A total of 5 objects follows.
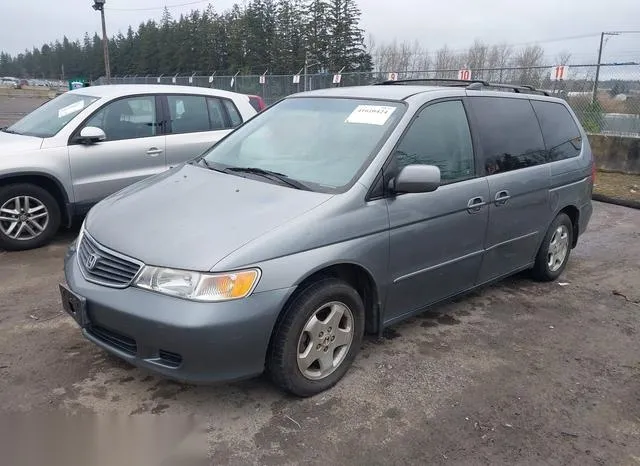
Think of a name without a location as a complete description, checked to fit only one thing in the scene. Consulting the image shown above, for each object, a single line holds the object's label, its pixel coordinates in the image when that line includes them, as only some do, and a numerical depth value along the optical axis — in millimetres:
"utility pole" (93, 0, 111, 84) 22867
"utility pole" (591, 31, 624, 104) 12405
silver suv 5578
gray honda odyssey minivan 2754
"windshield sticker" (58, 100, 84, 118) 6020
